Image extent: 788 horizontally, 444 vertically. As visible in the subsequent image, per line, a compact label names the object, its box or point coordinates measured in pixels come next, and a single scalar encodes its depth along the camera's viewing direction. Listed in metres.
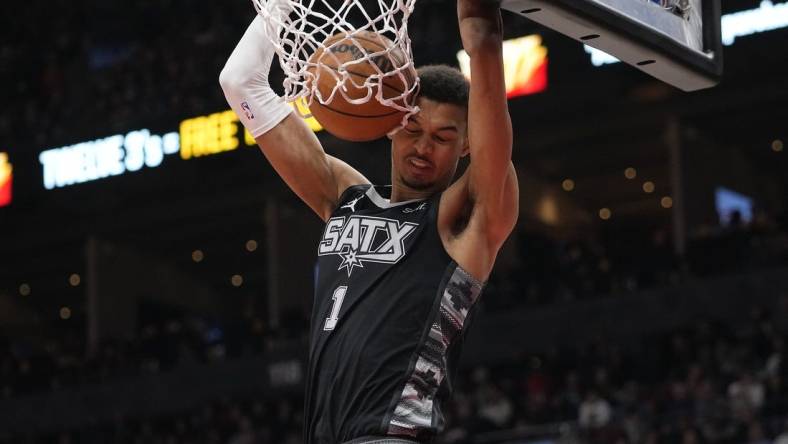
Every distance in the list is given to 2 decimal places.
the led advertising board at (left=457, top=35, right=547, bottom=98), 16.14
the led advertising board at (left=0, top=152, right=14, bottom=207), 19.95
